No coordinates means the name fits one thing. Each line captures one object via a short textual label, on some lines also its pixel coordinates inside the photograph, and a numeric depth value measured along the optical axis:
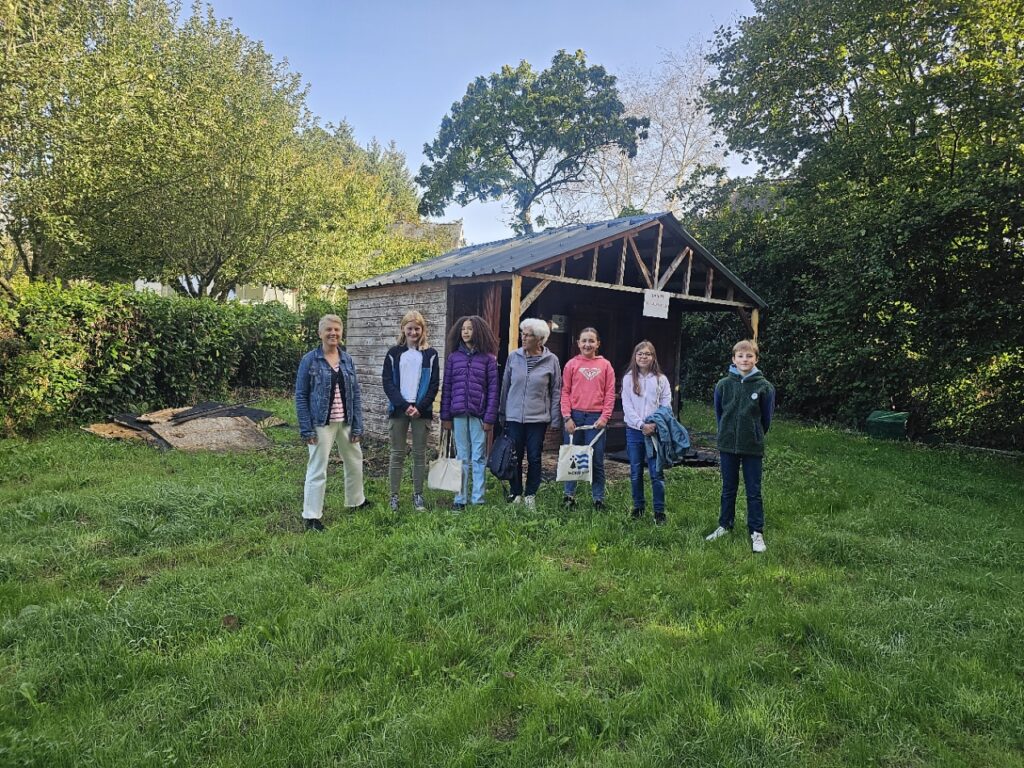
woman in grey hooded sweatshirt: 5.35
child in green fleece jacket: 4.55
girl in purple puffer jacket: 5.26
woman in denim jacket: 4.79
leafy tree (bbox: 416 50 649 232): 27.62
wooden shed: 7.85
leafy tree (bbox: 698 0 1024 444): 8.59
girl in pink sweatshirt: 5.40
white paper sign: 8.61
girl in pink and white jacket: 5.14
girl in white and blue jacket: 5.26
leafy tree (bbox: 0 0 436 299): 11.83
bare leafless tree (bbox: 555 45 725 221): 26.06
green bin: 10.57
